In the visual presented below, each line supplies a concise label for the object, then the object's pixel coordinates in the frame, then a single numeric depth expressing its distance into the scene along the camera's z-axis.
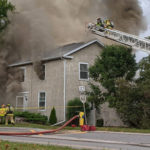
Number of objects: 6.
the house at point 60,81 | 22.09
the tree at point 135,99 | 17.77
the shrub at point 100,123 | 21.17
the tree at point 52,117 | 21.34
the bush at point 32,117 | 21.27
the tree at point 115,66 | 19.45
